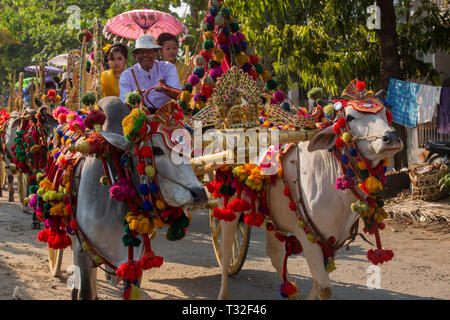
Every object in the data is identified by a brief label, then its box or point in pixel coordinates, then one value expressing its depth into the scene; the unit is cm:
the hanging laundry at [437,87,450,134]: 948
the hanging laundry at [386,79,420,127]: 941
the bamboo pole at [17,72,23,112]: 1059
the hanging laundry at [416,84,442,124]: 932
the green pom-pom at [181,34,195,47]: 733
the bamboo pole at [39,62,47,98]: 704
